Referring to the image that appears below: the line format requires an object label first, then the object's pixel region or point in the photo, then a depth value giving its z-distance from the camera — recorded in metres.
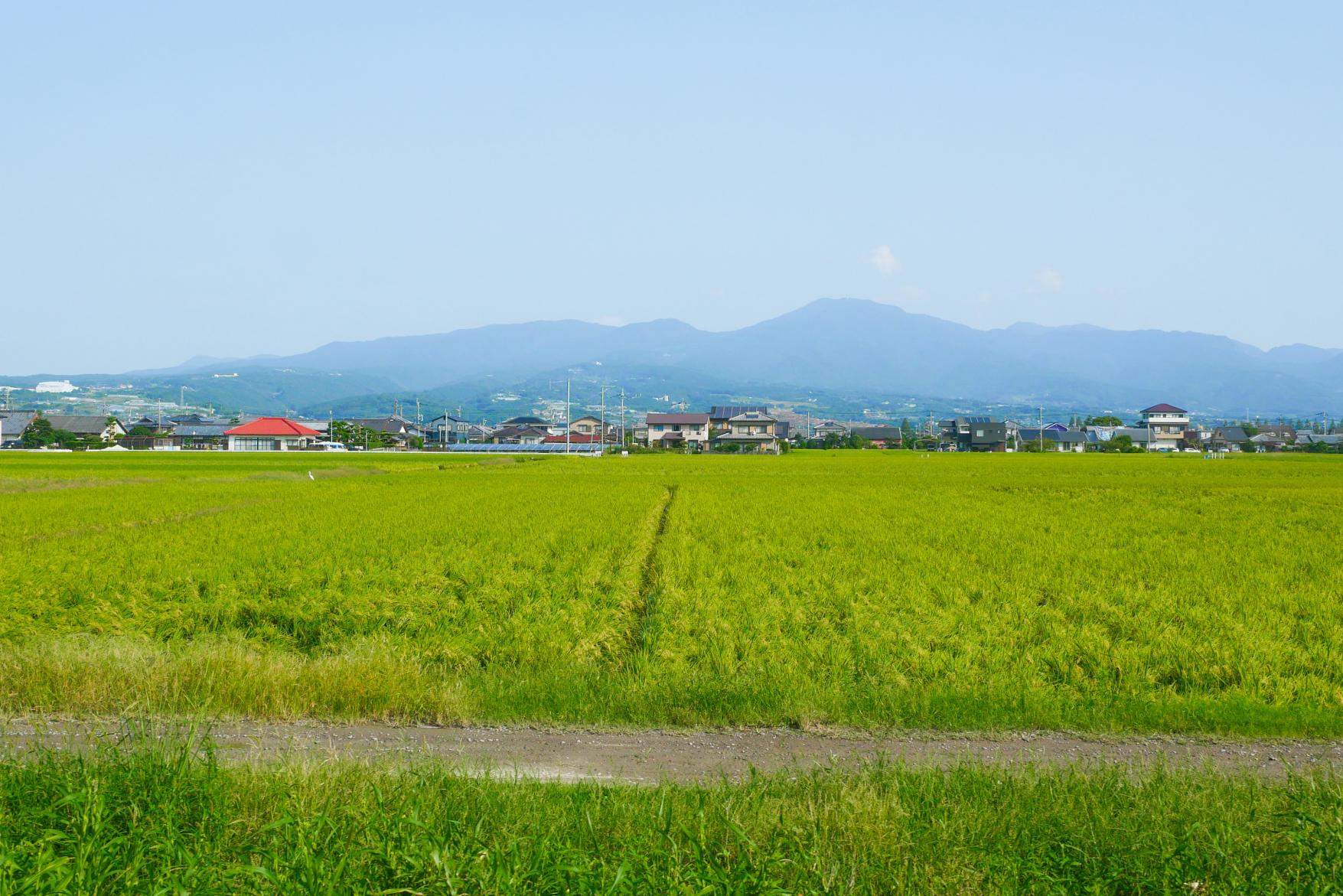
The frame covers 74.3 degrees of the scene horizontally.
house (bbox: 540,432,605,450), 124.69
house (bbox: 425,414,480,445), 149.38
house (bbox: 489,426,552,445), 142.25
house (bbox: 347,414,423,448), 132.75
